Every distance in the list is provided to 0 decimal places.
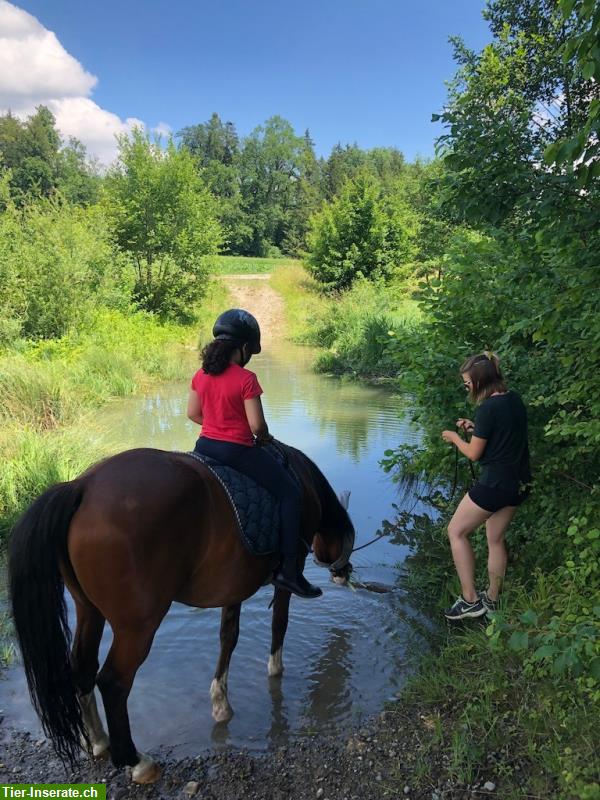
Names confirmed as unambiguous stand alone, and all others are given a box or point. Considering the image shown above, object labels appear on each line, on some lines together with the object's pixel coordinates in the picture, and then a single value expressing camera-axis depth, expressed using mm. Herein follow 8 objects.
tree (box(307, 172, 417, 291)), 32031
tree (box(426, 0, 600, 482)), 2926
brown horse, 2830
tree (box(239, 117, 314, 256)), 74000
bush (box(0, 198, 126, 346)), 15016
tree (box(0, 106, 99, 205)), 71875
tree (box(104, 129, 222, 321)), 26391
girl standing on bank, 3775
